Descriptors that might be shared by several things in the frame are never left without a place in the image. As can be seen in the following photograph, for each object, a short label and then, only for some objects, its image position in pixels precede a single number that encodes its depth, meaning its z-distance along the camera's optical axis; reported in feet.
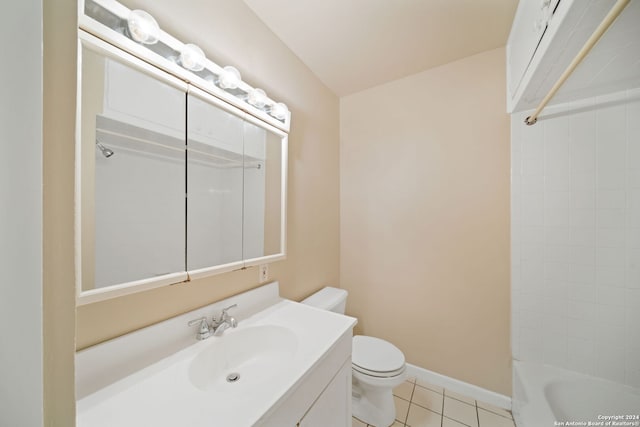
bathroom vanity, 1.99
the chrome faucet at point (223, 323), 3.15
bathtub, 3.64
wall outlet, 4.15
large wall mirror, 2.23
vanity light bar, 2.27
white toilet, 4.21
